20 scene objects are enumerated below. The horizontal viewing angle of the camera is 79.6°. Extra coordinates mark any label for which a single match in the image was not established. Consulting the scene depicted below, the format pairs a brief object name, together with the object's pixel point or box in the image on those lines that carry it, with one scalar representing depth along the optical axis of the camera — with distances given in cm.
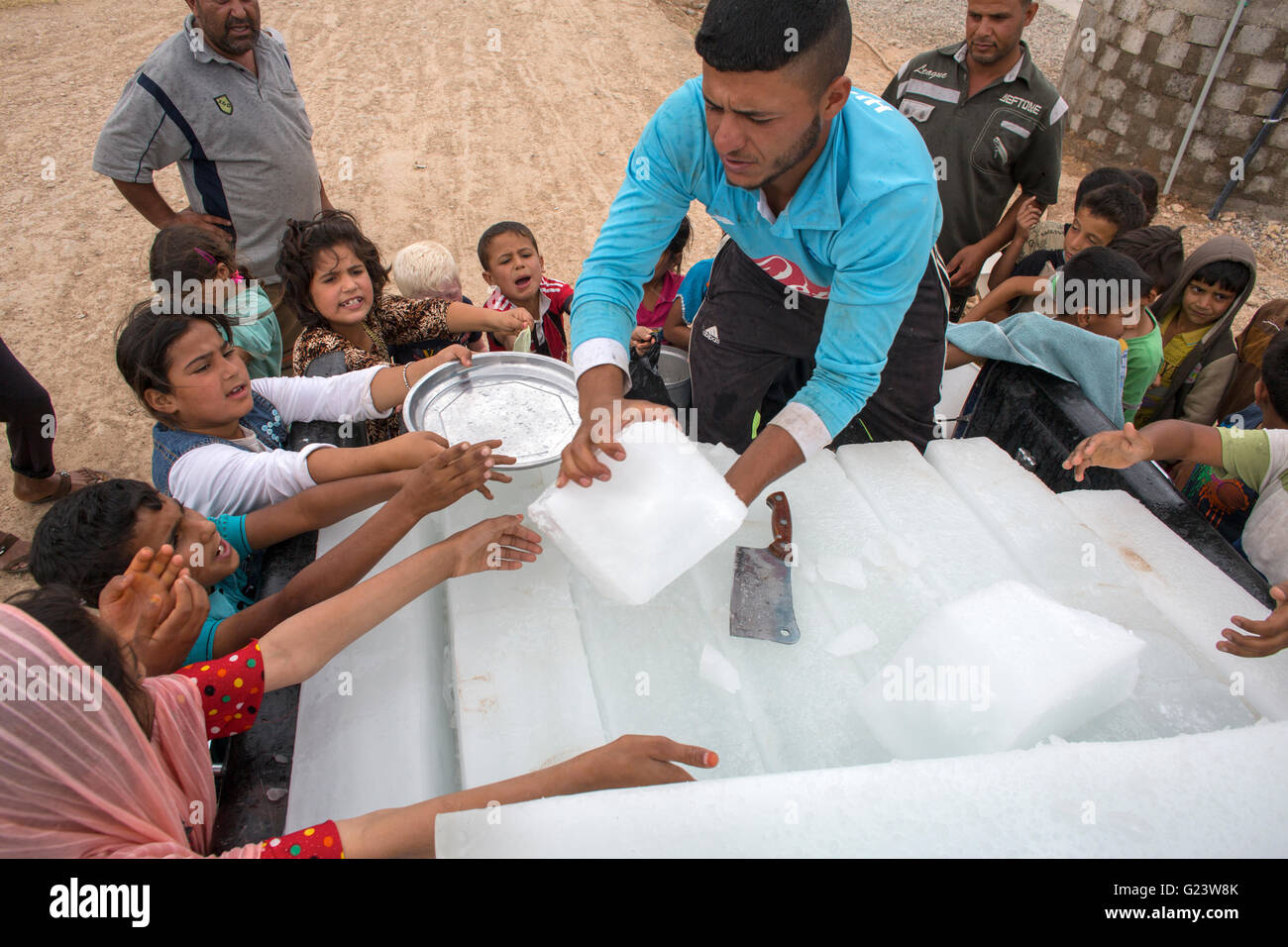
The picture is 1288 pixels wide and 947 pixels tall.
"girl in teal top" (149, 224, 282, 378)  252
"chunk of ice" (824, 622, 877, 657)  158
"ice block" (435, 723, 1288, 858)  108
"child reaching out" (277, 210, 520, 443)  260
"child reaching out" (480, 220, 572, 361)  310
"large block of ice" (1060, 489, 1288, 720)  150
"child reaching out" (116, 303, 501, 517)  191
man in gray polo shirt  283
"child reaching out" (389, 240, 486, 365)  304
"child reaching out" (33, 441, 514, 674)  154
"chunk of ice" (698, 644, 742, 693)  151
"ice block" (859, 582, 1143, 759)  130
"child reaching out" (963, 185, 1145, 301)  324
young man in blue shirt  140
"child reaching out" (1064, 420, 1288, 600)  192
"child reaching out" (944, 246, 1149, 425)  240
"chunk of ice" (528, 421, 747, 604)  143
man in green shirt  317
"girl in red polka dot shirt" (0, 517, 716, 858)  99
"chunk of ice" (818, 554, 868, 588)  172
